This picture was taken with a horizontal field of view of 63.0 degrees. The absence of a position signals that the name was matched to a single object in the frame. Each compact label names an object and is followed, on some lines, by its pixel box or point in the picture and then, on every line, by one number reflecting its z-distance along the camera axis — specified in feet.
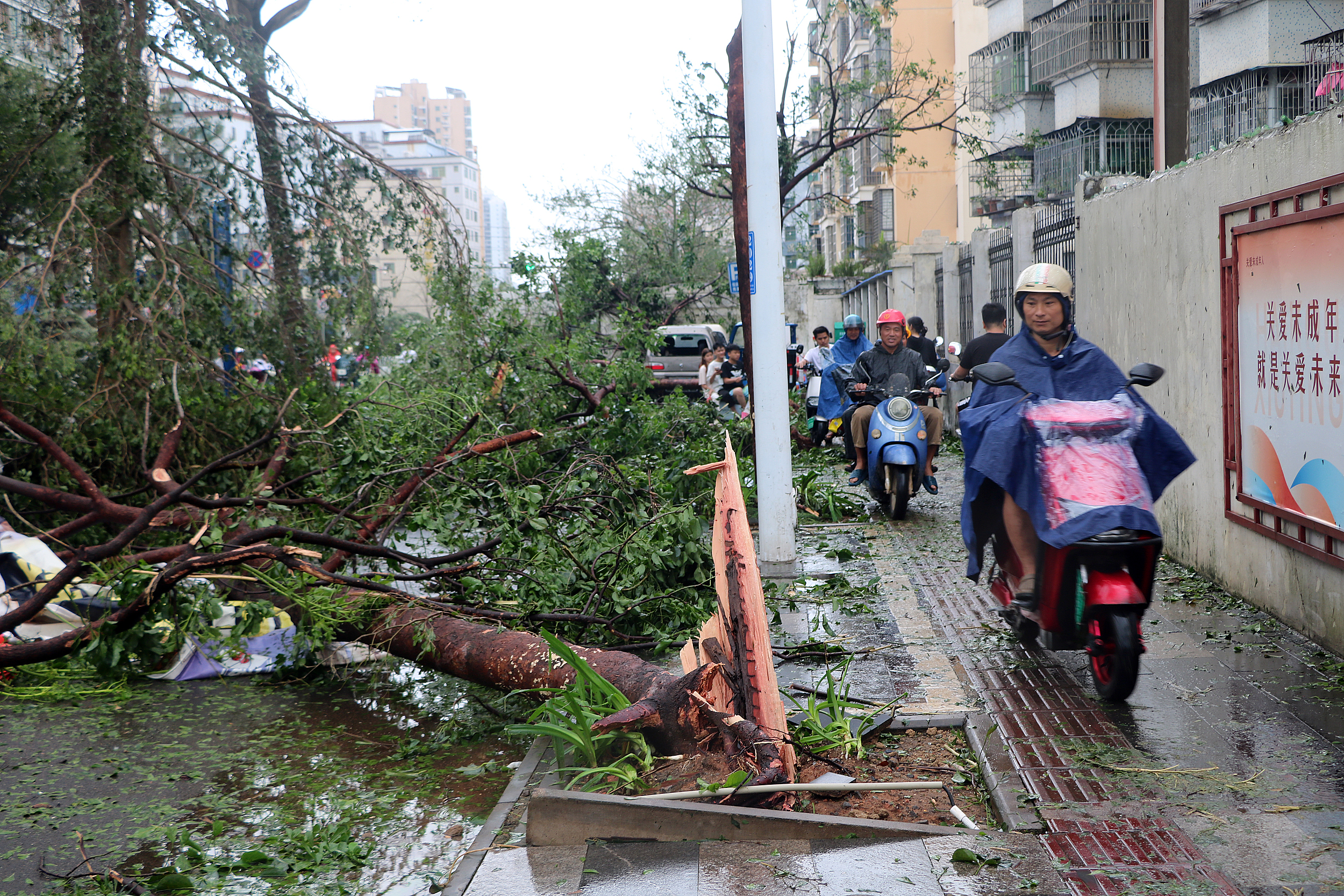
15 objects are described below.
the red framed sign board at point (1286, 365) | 17.30
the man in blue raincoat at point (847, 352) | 38.29
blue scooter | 32.94
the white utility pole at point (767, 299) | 25.26
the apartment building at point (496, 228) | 494.18
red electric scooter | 15.55
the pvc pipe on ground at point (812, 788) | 12.78
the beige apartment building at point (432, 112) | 561.02
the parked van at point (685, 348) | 90.79
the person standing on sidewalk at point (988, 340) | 34.86
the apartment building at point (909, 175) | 143.95
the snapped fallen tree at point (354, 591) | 14.79
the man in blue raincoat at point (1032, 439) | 16.56
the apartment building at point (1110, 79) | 68.49
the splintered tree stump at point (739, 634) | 14.32
